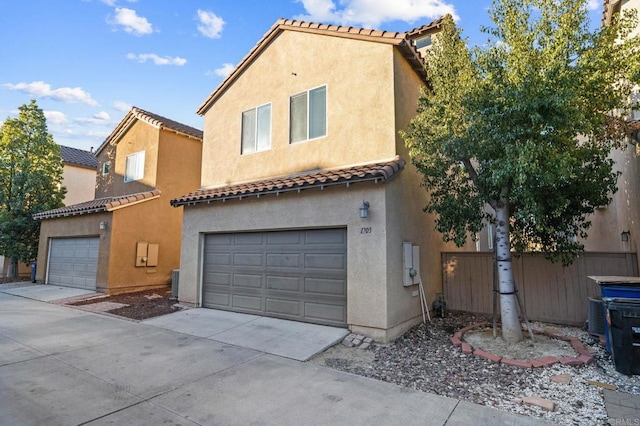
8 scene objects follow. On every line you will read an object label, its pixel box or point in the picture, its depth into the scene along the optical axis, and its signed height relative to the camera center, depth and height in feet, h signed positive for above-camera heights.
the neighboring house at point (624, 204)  25.04 +4.51
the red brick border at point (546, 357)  17.39 -5.84
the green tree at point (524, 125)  17.81 +7.36
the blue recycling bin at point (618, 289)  18.16 -2.09
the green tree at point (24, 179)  54.24 +11.33
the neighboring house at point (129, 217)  42.39 +4.17
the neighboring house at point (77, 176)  69.41 +15.31
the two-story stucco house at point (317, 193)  23.22 +4.54
